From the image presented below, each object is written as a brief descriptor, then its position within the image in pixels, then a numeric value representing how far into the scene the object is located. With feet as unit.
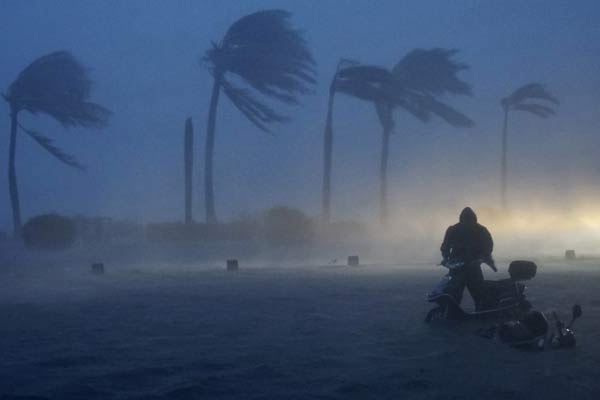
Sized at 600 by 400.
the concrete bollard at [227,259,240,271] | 69.97
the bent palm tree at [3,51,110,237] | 108.27
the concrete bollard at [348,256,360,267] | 76.13
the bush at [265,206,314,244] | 106.11
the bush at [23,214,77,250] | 96.27
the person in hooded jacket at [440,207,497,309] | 32.24
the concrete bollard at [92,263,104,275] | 67.97
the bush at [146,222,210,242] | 105.09
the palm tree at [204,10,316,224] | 111.75
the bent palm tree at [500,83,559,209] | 145.69
